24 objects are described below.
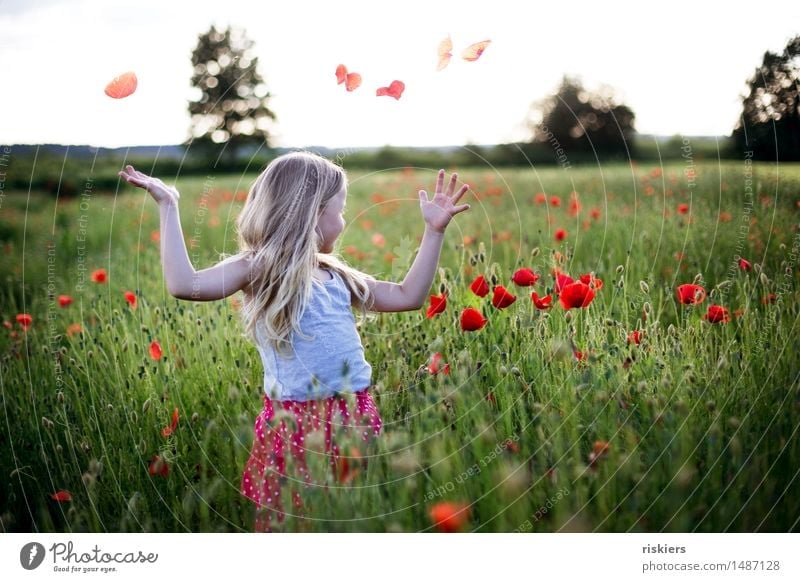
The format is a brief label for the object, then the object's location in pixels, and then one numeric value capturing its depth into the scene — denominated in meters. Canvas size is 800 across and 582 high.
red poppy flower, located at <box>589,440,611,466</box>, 1.67
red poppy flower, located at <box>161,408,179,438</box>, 2.02
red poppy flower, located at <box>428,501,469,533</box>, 1.65
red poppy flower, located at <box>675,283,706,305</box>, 1.89
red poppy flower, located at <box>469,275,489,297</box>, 1.91
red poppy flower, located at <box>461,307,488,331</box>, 1.80
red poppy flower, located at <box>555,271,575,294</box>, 1.94
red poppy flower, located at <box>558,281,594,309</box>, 1.80
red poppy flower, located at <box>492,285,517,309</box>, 1.90
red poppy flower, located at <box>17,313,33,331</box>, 2.17
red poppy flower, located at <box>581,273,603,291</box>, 1.87
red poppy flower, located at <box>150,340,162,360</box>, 2.16
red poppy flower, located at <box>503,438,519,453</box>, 1.75
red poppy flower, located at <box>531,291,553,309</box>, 1.85
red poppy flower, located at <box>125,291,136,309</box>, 2.44
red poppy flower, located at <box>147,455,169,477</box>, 1.95
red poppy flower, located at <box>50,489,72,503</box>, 1.94
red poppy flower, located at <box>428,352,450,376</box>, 1.95
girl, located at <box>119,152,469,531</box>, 1.79
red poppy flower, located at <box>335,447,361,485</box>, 1.61
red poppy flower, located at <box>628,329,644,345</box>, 1.86
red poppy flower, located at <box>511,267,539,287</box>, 1.87
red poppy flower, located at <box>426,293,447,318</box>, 2.02
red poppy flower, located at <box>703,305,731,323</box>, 1.88
